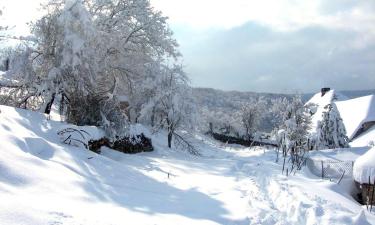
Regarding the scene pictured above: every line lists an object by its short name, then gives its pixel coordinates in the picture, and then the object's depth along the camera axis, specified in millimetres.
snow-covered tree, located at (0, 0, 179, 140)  15875
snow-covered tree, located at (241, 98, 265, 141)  75438
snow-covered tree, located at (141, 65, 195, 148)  24000
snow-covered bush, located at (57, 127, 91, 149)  11023
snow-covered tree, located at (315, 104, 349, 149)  31391
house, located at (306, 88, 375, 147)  42375
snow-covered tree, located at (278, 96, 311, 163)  17578
